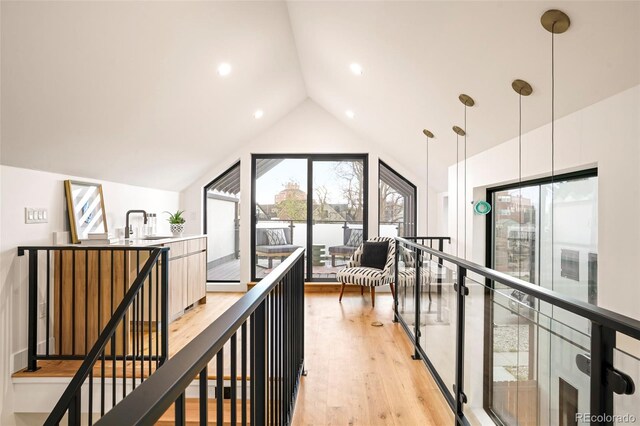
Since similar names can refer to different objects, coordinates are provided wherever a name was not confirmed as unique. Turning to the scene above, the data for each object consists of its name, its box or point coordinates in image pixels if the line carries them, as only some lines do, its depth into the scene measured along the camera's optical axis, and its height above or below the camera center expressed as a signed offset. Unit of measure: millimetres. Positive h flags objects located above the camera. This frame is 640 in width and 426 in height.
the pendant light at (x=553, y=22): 1815 +948
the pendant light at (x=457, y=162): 3577 +573
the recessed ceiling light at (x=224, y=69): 3432 +1334
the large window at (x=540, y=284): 1296 -404
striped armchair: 4688 -800
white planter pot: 4754 -222
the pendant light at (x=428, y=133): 4047 +867
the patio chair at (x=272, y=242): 5973 -481
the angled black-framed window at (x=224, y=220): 6023 -133
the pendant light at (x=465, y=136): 2957 +740
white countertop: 3676 -308
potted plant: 4758 -171
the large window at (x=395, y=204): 5961 +136
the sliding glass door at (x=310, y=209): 5957 +51
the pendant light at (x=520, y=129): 2404 +644
